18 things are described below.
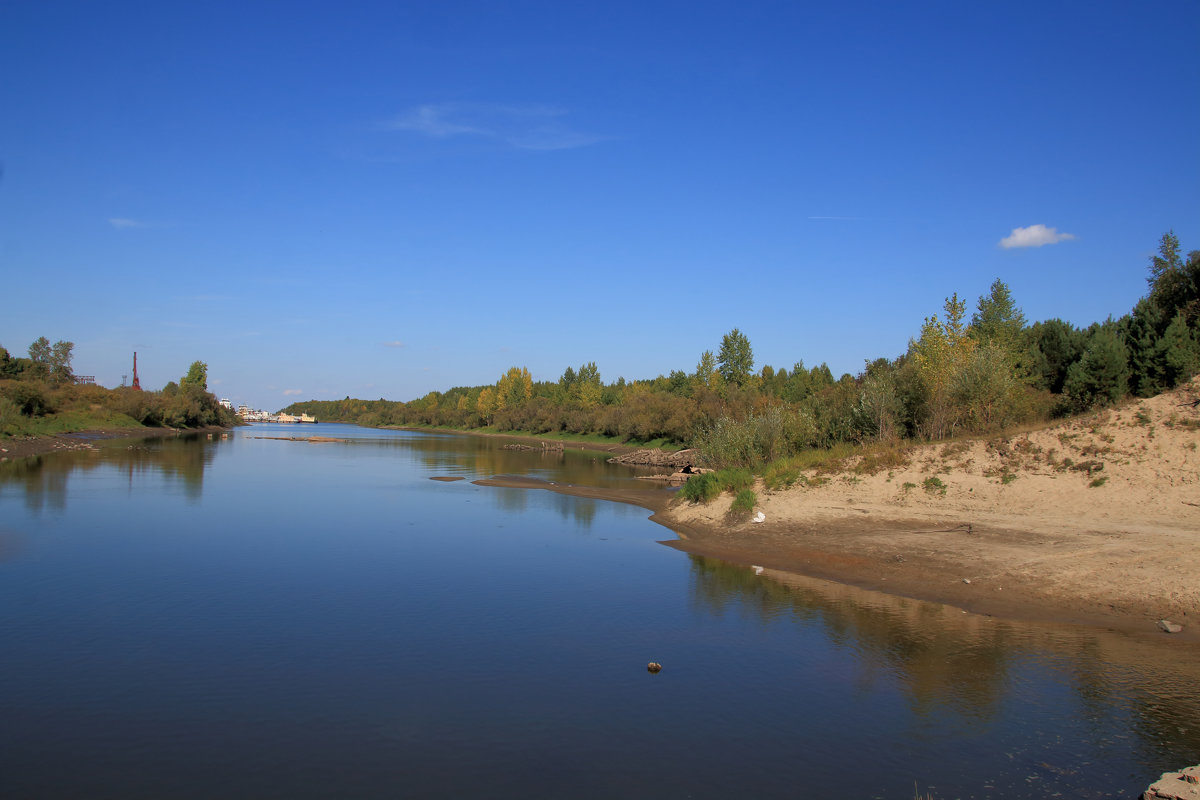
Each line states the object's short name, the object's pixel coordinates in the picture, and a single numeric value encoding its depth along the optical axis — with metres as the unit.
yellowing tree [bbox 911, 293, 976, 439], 31.30
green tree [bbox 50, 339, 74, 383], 125.08
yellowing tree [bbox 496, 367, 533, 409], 160.38
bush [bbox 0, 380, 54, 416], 78.38
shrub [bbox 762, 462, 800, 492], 29.05
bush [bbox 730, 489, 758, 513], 28.36
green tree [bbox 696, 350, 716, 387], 97.62
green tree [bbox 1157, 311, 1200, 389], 26.16
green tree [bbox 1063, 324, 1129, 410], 29.23
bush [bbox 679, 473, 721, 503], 31.55
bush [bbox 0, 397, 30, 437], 67.94
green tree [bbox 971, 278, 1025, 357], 55.16
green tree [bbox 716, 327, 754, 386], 97.25
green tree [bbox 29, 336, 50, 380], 120.66
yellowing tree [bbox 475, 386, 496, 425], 167.88
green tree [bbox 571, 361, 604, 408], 127.12
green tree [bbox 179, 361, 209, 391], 158.50
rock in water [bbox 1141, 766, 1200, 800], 8.05
